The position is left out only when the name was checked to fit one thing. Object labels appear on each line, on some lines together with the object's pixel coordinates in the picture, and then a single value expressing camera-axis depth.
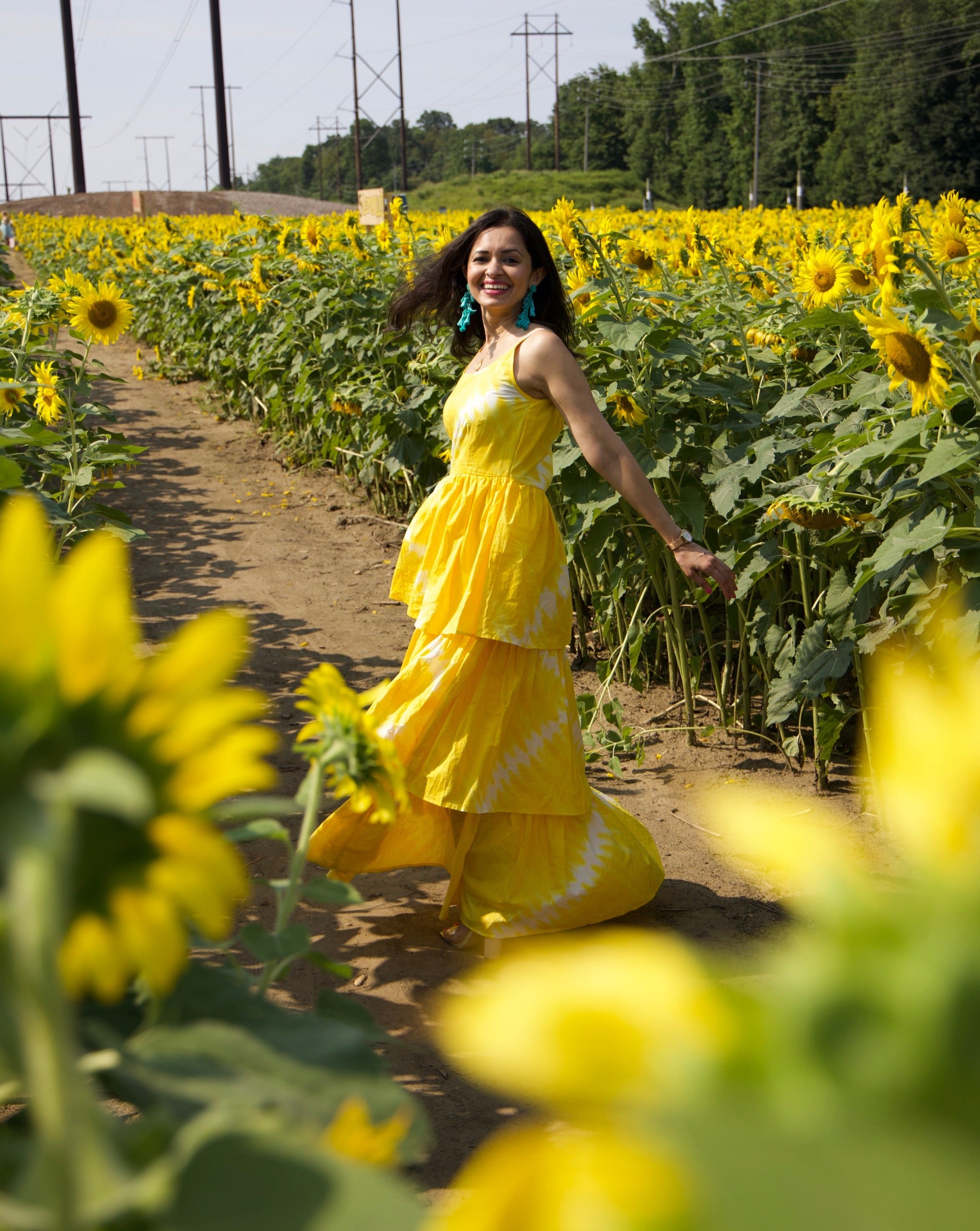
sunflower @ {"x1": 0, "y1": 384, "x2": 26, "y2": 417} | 2.24
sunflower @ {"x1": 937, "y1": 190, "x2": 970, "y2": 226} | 3.71
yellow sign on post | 7.88
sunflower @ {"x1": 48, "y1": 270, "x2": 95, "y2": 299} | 3.66
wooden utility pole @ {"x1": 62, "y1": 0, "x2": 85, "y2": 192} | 34.34
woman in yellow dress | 2.65
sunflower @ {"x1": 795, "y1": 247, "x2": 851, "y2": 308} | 3.49
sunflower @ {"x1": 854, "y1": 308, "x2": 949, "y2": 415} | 2.22
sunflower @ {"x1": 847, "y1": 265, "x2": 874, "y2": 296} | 3.48
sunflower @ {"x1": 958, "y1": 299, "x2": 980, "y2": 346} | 2.36
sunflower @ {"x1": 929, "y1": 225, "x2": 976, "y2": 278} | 3.61
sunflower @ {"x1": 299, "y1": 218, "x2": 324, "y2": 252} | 7.51
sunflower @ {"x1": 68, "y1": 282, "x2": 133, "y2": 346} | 3.91
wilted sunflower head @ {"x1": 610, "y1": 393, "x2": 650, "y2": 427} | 3.65
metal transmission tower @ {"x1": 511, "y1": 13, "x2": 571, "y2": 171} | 54.66
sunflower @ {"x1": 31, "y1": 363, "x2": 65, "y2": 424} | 3.68
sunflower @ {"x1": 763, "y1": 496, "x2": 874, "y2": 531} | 2.86
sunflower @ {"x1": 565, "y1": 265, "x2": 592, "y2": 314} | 3.92
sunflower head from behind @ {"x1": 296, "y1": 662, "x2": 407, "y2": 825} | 0.81
